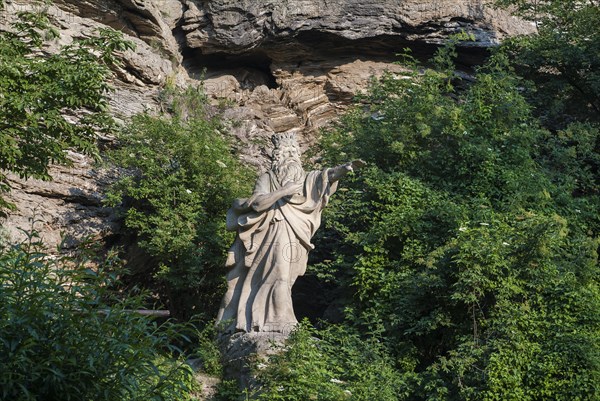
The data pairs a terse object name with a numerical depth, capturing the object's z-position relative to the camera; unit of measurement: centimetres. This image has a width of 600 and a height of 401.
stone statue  1287
